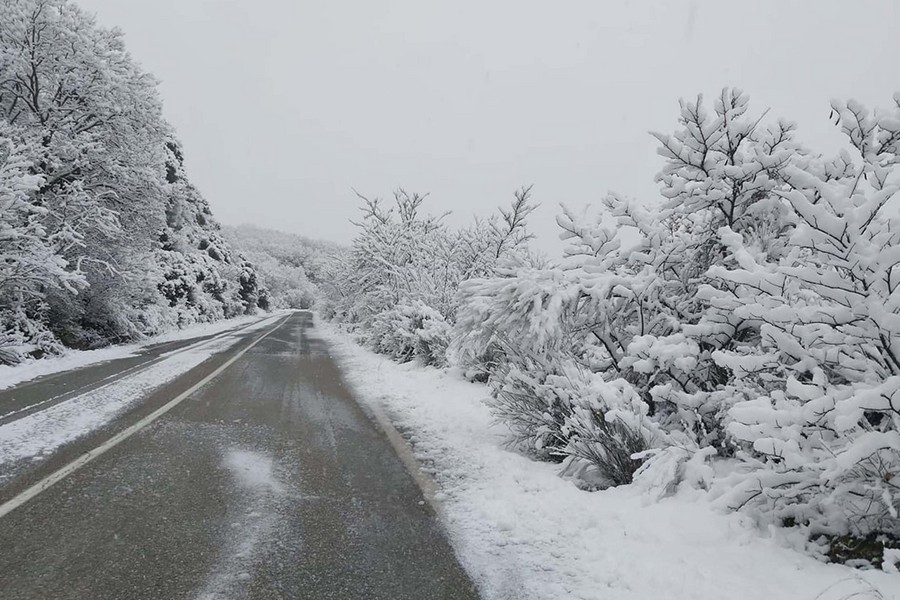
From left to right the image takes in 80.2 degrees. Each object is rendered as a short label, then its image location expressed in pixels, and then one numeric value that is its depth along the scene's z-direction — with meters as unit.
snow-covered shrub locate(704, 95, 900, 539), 2.67
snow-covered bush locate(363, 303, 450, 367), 12.64
